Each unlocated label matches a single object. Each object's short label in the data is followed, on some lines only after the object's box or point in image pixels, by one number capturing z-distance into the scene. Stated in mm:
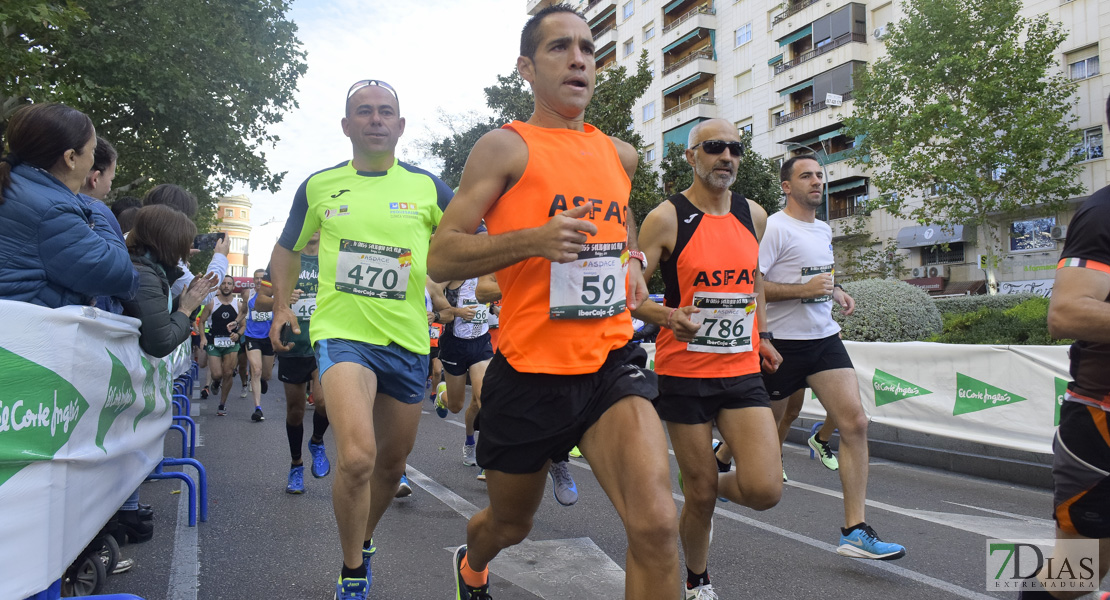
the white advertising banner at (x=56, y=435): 2436
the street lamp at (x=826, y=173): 39950
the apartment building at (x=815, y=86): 29438
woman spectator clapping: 4277
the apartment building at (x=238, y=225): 127481
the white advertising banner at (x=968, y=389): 6883
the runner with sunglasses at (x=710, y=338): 3471
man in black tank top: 12131
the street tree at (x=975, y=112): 26594
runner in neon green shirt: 3434
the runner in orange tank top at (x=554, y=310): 2533
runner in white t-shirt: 4273
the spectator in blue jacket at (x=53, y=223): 3238
